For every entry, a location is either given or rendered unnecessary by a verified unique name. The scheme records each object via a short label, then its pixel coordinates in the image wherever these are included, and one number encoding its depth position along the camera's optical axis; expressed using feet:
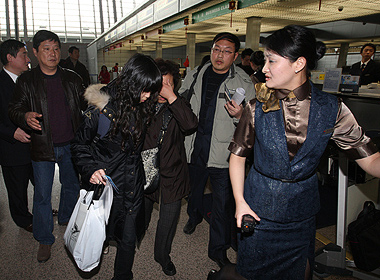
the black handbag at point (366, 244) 7.11
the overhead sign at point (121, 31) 54.96
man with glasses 7.50
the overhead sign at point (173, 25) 31.41
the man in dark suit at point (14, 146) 8.21
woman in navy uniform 4.13
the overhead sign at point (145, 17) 38.14
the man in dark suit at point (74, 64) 20.98
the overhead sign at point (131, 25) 46.82
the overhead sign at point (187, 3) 24.96
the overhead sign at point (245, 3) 19.61
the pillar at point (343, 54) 58.18
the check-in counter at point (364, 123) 8.52
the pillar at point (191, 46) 47.80
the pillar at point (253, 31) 31.89
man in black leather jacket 7.41
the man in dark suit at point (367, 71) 21.91
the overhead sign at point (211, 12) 22.35
